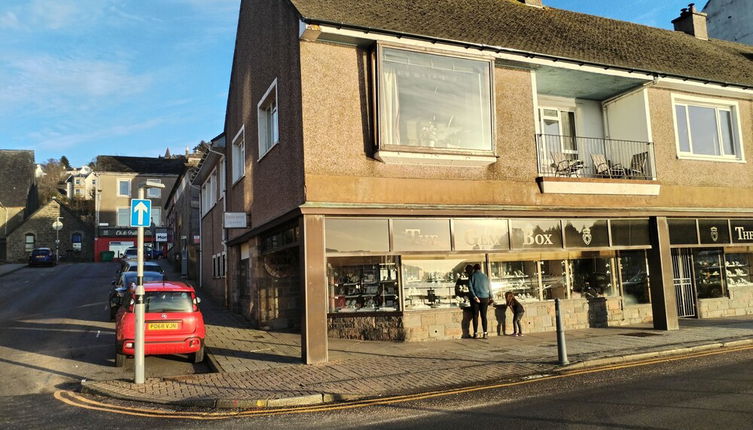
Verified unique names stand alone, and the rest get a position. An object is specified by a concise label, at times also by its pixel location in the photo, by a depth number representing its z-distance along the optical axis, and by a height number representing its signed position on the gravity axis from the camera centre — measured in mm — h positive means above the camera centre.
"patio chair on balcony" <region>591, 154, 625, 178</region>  13969 +2560
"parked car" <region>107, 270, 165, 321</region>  15730 +93
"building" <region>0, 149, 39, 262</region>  57125 +11587
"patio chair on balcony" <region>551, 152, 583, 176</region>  13523 +2618
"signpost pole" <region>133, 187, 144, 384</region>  8789 -796
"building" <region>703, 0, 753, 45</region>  23852 +11132
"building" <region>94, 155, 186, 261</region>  54094 +10127
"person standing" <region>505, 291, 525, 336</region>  12984 -1085
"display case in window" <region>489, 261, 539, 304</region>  13715 -306
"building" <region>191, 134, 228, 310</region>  20547 +2593
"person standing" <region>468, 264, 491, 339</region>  12375 -535
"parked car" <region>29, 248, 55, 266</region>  38938 +2325
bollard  9180 -1320
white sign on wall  14891 +1729
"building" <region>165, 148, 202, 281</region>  31016 +3858
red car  10141 -804
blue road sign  9656 +1329
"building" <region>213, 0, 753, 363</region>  10945 +2450
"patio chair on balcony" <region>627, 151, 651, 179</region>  14273 +2571
